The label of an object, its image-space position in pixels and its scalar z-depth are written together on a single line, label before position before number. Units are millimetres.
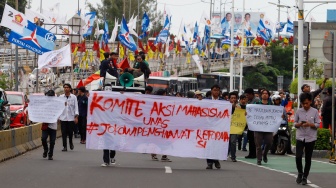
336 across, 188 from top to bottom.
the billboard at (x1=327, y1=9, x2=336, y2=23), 85375
